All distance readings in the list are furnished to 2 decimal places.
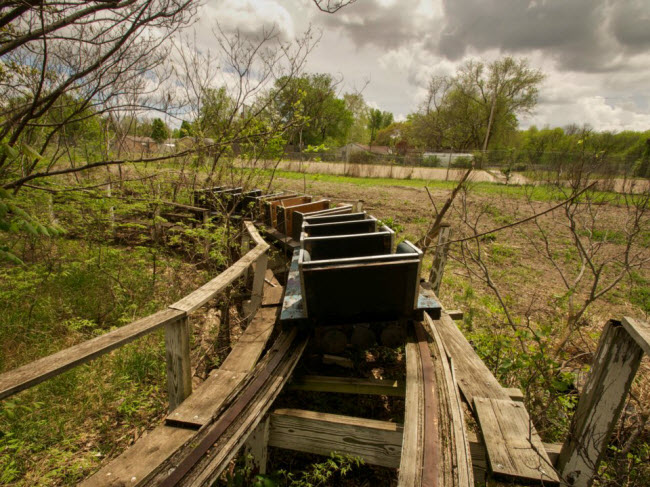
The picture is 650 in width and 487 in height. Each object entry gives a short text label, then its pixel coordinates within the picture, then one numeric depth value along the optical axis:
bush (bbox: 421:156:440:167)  30.20
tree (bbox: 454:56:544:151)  42.88
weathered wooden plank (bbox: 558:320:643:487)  1.64
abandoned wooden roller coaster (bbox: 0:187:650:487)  1.58
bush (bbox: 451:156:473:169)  23.99
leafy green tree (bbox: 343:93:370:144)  67.50
